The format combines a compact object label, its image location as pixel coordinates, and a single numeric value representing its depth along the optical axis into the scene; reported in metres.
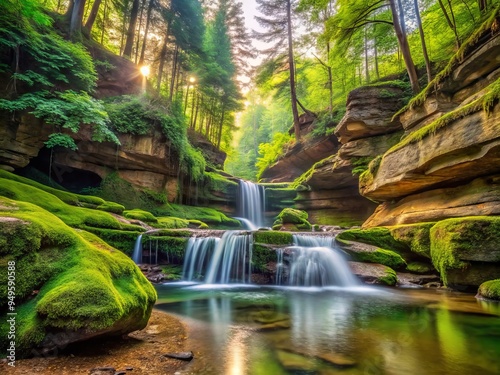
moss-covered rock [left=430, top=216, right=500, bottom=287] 6.31
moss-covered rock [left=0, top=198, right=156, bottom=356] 2.49
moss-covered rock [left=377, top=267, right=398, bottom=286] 8.09
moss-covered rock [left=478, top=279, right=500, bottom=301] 5.75
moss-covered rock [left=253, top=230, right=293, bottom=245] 9.98
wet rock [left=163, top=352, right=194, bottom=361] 2.82
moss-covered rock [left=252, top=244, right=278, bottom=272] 9.41
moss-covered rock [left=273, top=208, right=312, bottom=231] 14.80
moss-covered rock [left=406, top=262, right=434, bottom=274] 8.39
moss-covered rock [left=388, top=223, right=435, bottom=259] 7.86
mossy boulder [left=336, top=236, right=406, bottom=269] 8.80
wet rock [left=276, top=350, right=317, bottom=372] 2.79
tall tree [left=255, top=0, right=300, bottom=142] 22.44
